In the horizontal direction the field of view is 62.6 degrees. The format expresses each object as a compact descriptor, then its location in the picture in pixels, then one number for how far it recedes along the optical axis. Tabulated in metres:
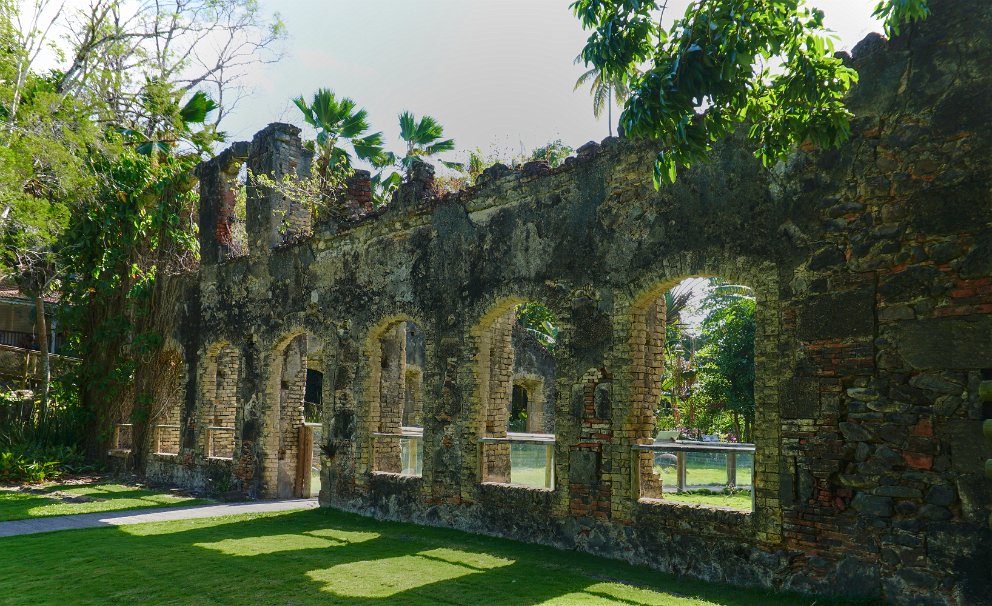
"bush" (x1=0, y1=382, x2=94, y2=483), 16.30
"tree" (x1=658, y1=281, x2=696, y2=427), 20.84
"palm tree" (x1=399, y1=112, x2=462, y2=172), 25.14
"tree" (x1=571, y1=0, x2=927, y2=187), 5.32
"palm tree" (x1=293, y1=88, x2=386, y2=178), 22.84
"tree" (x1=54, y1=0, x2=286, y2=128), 15.91
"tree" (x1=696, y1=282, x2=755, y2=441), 17.02
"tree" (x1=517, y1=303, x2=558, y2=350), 27.28
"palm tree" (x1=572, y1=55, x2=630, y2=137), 31.14
